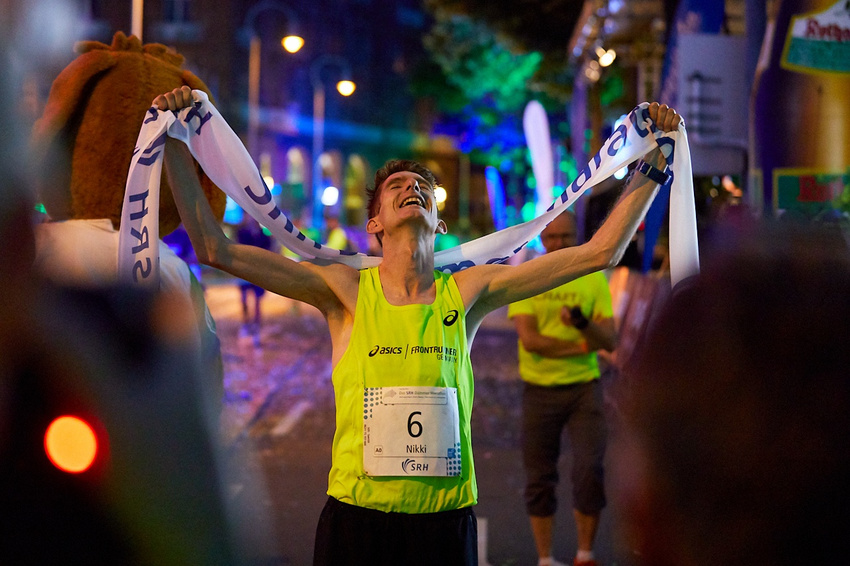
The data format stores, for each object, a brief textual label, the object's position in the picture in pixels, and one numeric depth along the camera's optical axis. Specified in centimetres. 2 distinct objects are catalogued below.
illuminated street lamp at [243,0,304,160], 4356
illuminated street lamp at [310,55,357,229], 5844
